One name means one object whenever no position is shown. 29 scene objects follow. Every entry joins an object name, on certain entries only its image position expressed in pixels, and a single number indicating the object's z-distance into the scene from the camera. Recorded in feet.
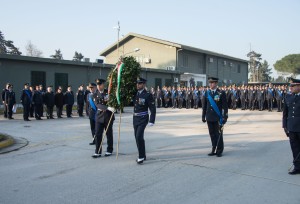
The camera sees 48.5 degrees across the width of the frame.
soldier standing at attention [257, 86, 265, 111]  85.10
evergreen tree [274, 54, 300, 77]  264.52
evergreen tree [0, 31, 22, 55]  215.14
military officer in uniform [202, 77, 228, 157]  28.55
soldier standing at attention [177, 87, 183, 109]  97.76
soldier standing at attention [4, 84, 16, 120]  57.41
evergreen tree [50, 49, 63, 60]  299.97
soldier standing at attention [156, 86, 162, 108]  101.11
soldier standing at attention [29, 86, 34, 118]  60.76
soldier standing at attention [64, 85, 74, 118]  63.26
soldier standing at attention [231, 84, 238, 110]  90.12
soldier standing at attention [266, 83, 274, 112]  83.76
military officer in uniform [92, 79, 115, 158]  27.99
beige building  136.77
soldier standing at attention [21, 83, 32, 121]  55.98
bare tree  236.43
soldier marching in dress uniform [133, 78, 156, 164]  25.44
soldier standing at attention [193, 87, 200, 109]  94.84
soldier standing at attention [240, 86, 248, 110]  88.44
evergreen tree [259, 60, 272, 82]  314.76
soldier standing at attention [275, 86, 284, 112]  81.87
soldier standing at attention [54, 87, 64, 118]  62.23
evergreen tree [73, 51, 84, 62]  305.12
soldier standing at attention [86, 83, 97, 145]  32.09
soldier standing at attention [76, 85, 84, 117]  64.86
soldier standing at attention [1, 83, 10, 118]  57.62
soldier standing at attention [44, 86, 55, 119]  59.98
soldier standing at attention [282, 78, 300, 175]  22.16
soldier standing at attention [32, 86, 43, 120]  58.36
